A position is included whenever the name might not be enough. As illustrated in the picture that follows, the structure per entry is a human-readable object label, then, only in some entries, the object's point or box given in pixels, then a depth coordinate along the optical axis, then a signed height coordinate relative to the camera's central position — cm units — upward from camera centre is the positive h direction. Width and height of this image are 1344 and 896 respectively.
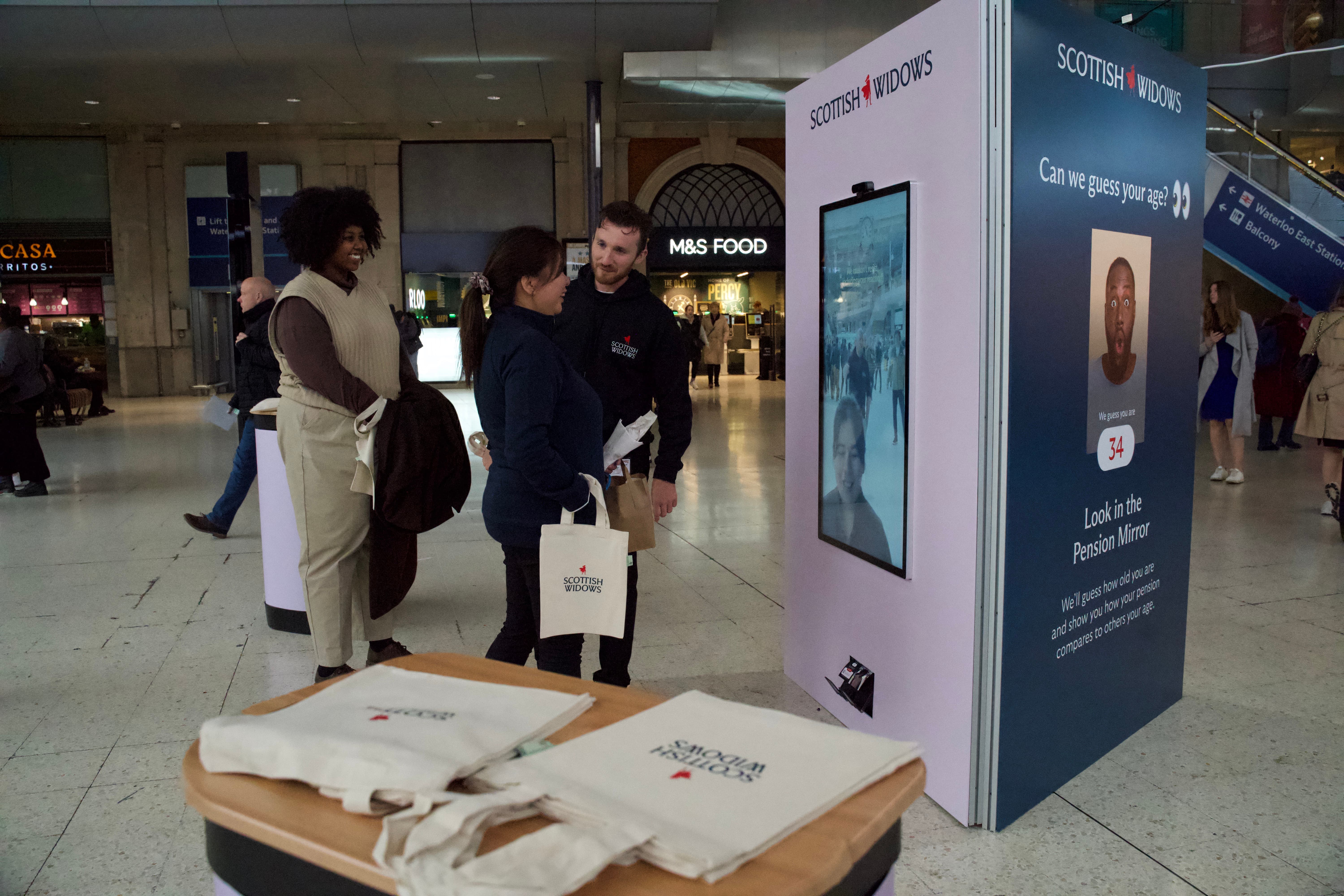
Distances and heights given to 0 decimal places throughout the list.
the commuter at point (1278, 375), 991 -18
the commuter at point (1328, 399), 630 -27
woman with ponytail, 232 -10
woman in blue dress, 763 -15
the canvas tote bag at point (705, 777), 92 -44
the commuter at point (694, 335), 1891 +58
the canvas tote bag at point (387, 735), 101 -42
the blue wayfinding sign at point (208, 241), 1978 +261
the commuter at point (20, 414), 759 -33
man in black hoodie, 294 +4
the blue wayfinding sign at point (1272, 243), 1028 +122
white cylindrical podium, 401 -72
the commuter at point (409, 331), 1352 +51
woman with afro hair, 302 -5
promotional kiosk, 231 -6
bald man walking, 536 -7
